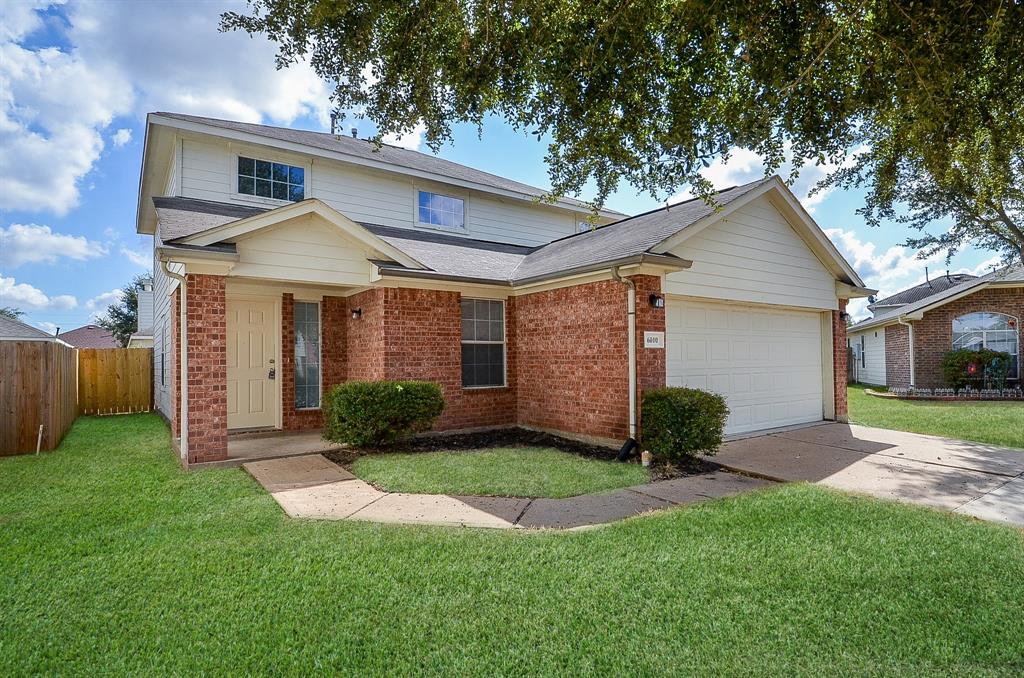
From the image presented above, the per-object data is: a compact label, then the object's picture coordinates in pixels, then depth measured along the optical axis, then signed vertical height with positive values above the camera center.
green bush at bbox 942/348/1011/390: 17.06 -0.88
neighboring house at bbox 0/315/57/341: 17.62 +0.84
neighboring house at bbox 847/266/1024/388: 17.56 +0.59
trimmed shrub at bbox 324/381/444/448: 7.82 -0.94
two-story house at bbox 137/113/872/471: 7.75 +0.78
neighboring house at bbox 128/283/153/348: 22.49 +1.50
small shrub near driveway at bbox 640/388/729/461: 7.15 -1.08
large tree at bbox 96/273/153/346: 37.78 +2.86
